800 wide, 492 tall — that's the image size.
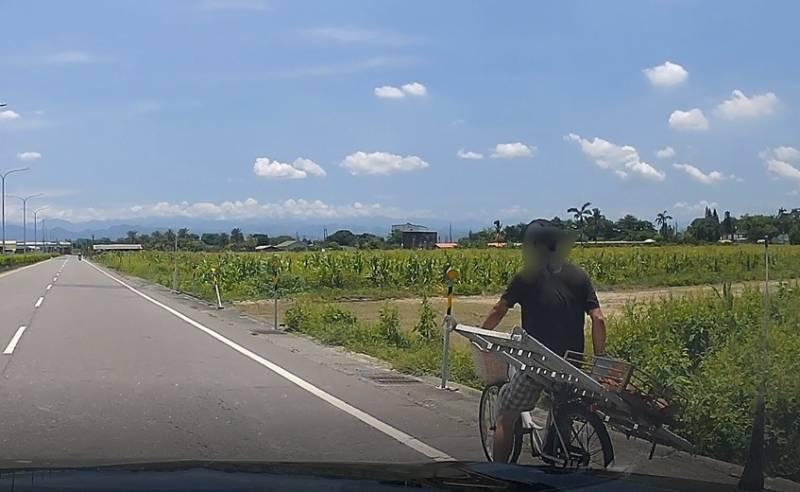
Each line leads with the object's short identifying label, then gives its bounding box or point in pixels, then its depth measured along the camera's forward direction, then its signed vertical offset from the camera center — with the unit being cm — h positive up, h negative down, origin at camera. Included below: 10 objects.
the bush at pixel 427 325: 1923 -170
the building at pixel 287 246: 6816 -56
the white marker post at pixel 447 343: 1218 -133
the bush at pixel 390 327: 1938 -179
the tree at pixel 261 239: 7739 -3
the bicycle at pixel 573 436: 653 -132
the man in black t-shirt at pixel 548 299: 673 -41
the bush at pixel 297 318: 2303 -189
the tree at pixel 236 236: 8354 +21
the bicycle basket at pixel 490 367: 699 -92
